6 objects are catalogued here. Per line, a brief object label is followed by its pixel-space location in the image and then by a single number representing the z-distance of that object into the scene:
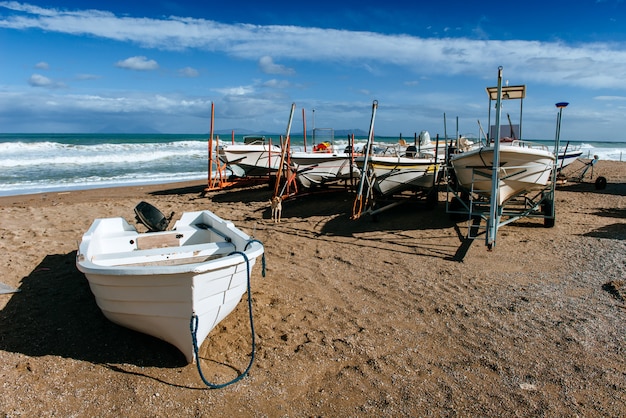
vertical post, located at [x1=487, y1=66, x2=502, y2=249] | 6.56
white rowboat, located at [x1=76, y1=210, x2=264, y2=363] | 3.36
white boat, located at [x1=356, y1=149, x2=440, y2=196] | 9.23
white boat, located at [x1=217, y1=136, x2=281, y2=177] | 13.16
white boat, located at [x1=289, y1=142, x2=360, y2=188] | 11.27
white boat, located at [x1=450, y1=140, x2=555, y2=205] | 7.21
